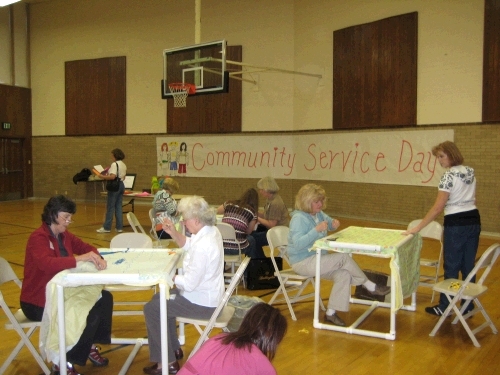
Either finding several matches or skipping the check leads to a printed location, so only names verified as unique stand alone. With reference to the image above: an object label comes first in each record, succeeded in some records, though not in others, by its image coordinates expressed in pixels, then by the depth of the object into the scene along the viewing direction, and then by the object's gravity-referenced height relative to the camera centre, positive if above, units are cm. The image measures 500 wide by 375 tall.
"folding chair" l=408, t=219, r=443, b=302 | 499 -79
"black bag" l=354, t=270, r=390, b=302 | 504 -124
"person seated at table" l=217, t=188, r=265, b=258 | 519 -63
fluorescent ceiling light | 743 +226
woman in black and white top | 427 -46
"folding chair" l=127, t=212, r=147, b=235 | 582 -74
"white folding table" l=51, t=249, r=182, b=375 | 294 -72
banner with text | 1000 +0
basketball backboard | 913 +164
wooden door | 1476 -42
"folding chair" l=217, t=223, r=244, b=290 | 502 -77
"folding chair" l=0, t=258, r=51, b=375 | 307 -105
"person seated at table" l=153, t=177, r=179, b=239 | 626 -61
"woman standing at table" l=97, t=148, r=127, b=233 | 924 -79
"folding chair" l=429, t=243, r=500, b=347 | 387 -104
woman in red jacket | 310 -67
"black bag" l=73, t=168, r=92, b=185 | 1409 -58
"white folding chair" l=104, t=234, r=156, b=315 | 427 -73
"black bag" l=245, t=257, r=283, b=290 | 539 -125
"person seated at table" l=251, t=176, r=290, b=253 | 579 -63
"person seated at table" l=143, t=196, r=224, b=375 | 314 -79
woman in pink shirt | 188 -73
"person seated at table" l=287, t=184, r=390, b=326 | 419 -85
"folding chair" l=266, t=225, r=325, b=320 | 446 -103
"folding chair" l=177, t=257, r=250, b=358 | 292 -100
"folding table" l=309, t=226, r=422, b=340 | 395 -81
